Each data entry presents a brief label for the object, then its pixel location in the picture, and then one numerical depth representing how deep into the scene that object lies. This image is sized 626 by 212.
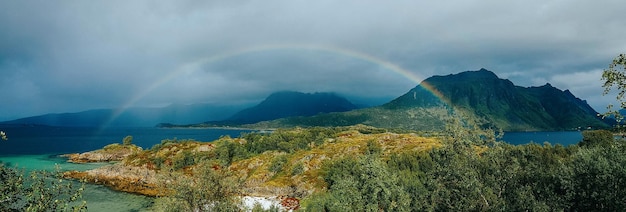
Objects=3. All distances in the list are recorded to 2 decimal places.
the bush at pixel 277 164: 119.44
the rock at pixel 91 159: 190.65
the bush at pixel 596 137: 109.29
